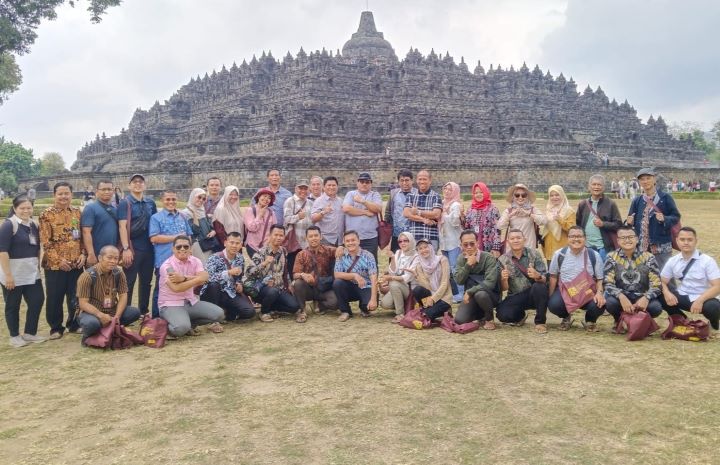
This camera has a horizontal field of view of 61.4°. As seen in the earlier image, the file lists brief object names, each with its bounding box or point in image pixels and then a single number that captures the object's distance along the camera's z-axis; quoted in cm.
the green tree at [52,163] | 8752
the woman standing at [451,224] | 1010
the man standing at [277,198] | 1081
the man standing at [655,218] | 904
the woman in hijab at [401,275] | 941
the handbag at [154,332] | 827
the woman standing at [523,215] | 951
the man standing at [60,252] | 852
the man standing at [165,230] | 921
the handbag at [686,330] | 786
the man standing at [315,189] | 1073
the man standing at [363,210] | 1029
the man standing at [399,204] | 1029
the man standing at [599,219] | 935
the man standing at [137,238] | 915
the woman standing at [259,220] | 1009
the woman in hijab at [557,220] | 955
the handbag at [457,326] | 869
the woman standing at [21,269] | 815
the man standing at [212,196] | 1029
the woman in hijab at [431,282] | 908
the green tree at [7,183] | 6469
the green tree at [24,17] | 2252
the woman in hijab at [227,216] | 1004
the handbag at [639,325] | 798
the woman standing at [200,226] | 985
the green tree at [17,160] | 7281
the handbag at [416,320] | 897
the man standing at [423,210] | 998
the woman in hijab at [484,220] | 994
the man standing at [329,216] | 1035
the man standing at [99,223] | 877
